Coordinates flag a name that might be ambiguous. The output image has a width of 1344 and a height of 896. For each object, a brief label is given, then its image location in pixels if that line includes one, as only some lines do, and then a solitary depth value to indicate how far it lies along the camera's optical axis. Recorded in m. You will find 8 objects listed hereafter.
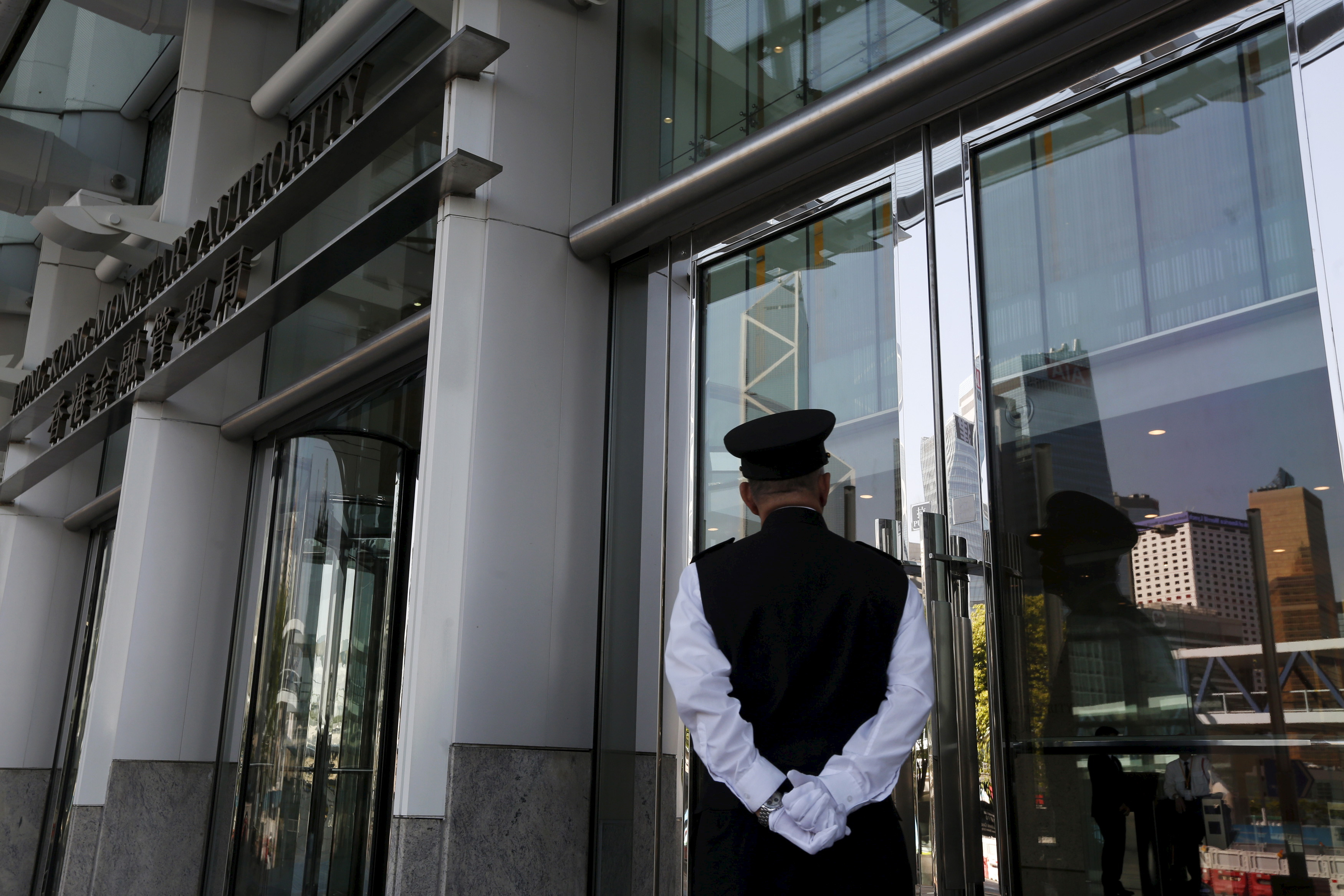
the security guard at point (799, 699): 2.08
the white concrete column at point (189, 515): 6.37
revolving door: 5.15
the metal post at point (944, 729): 2.83
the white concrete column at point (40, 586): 9.55
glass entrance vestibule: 2.39
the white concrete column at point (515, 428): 3.82
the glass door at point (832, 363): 3.20
